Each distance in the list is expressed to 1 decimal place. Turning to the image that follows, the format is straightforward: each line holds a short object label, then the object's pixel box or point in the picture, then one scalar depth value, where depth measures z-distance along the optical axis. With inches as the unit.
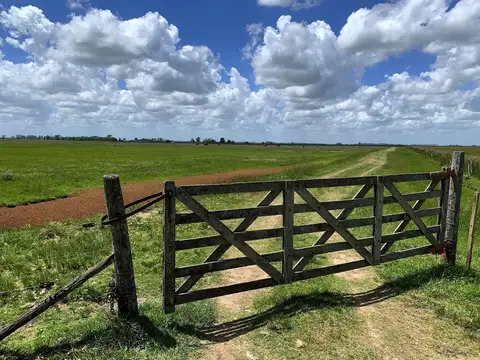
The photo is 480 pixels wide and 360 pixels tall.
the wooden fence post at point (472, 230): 325.4
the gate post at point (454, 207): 342.3
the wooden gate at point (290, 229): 241.1
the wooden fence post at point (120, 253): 223.5
